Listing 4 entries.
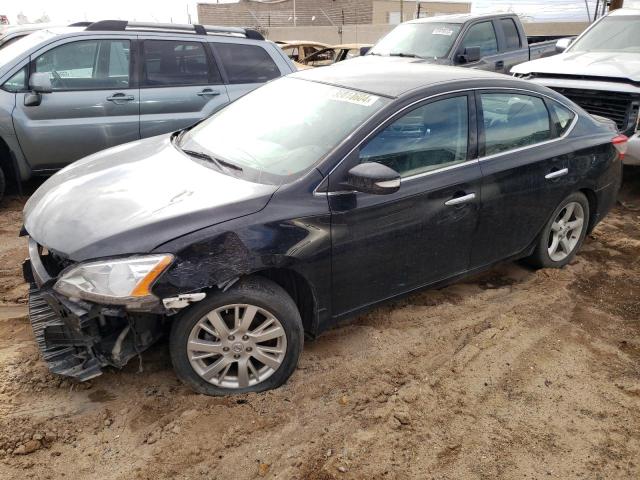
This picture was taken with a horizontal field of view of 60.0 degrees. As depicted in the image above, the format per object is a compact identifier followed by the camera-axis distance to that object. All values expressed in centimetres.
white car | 607
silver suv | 549
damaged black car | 269
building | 3594
